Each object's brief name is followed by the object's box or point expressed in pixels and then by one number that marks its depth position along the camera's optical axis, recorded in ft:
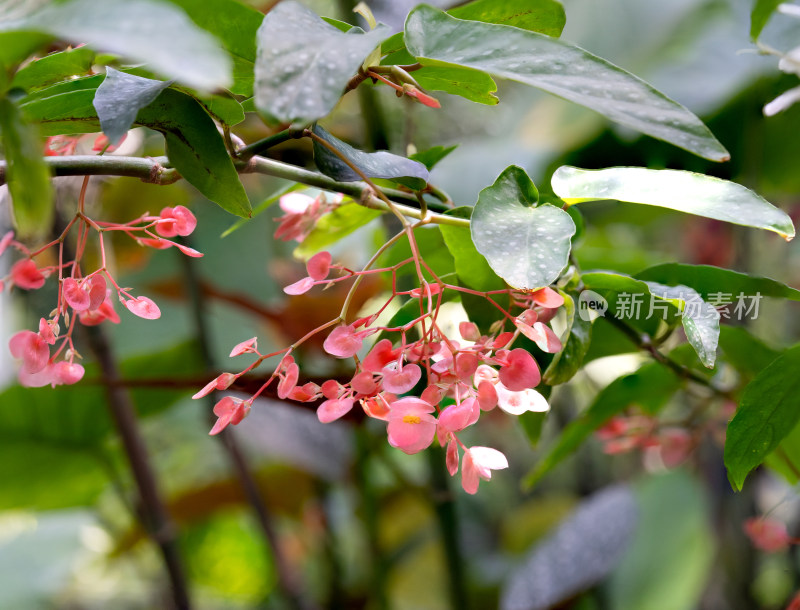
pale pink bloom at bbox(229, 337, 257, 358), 3.42
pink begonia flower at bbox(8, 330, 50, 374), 3.45
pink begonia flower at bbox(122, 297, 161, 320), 3.49
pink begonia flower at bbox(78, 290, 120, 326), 3.56
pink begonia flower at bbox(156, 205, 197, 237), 3.50
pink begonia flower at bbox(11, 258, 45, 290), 3.47
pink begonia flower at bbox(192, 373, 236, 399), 3.42
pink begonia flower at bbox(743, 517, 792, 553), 4.30
